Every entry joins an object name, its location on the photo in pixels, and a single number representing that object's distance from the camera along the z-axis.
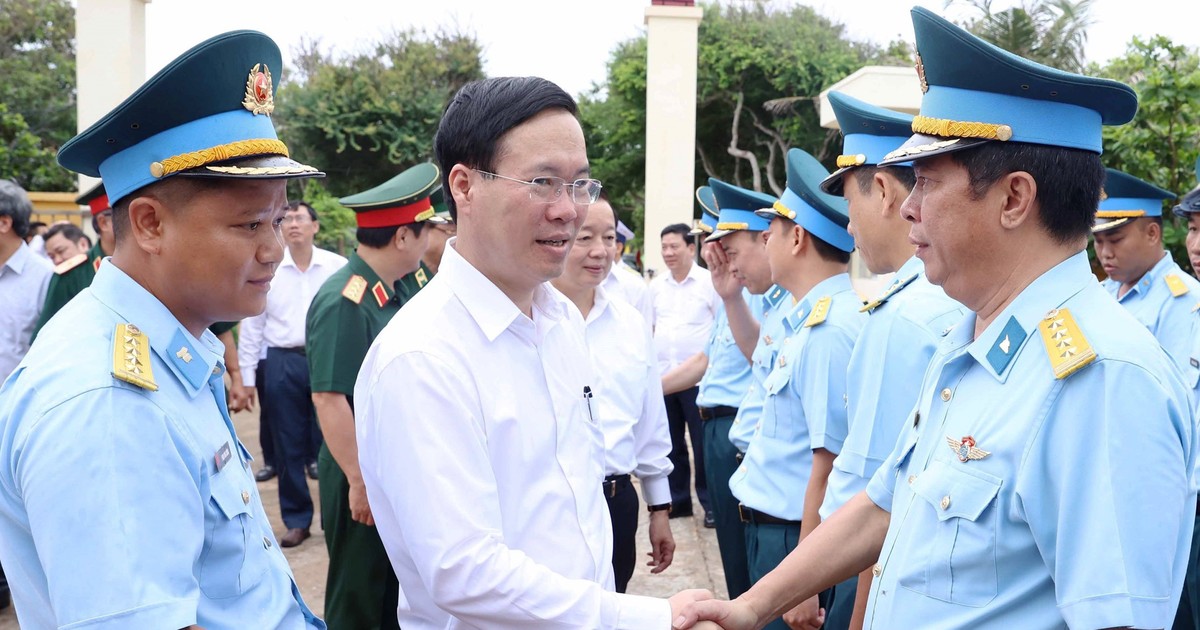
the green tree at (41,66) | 22.86
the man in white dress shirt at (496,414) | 1.71
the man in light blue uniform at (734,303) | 4.25
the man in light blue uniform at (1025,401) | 1.41
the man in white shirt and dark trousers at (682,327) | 6.61
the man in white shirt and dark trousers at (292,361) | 5.89
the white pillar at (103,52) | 13.70
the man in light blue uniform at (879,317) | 2.38
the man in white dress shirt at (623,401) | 3.55
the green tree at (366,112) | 21.42
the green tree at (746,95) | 22.58
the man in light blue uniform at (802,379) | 2.84
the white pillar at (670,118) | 14.12
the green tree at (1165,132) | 7.10
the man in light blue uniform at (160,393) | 1.33
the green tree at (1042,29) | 13.00
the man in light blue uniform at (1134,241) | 4.95
